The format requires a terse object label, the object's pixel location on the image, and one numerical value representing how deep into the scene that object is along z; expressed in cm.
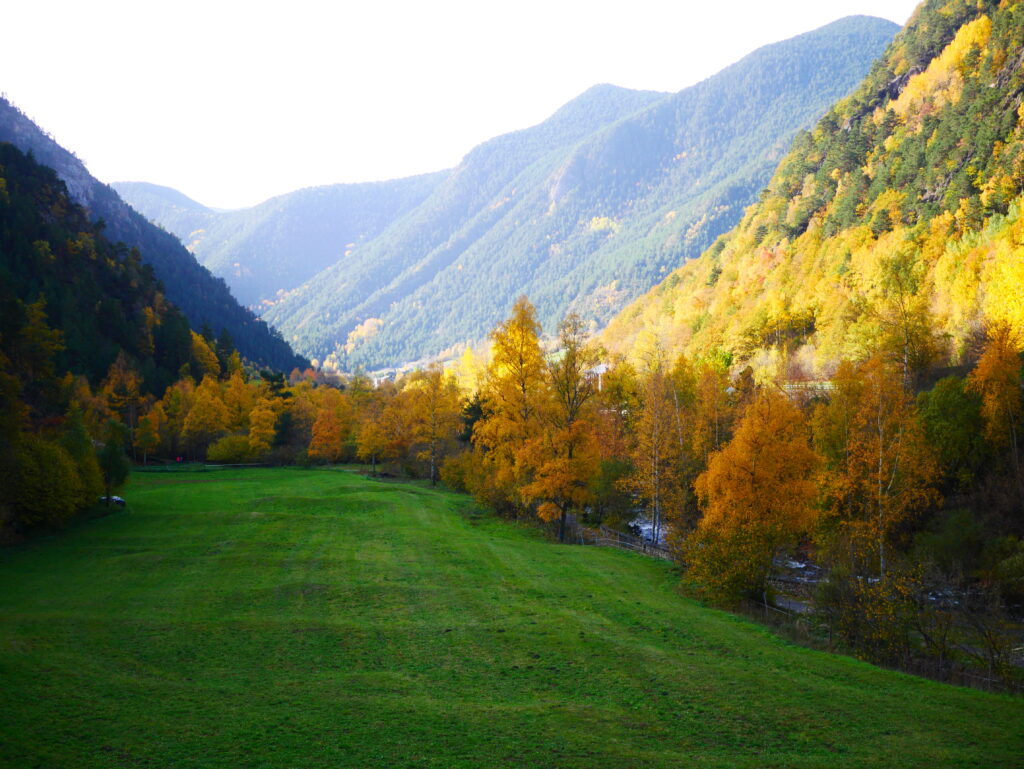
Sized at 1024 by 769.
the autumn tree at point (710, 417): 4972
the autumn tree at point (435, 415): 6439
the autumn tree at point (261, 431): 8406
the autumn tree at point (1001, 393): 3988
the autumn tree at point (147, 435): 7794
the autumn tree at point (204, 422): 8650
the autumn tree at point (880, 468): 3412
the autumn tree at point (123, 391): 8856
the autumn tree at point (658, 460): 4297
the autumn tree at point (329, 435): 8419
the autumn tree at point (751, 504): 2594
